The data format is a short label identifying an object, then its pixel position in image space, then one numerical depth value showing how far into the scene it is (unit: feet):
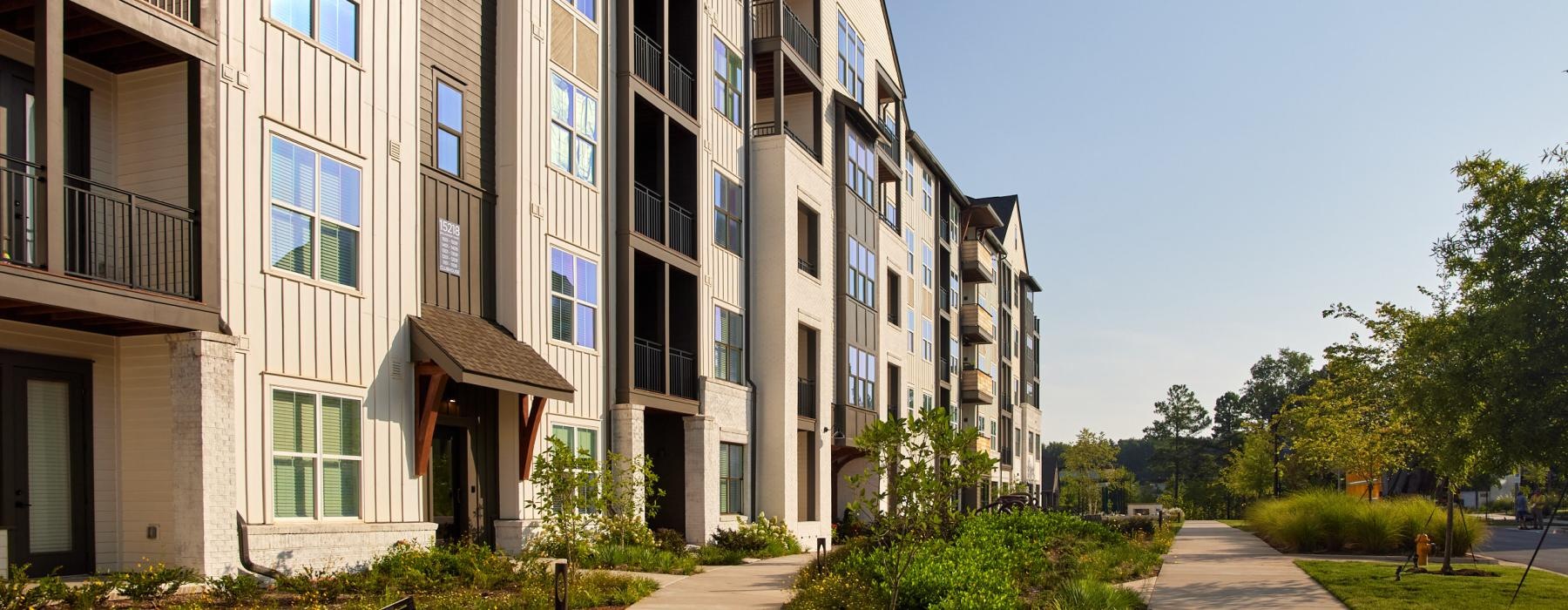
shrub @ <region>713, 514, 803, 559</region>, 85.15
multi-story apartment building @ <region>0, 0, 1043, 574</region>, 45.06
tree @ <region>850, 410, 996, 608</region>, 41.83
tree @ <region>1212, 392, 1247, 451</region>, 433.07
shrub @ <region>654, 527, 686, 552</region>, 76.89
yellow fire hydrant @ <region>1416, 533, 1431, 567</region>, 72.28
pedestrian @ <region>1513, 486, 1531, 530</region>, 182.74
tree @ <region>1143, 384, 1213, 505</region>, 439.22
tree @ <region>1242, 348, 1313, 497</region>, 429.79
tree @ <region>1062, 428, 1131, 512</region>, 283.79
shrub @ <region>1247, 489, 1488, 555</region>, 91.91
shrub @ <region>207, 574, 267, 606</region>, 43.57
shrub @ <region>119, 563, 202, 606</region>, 41.45
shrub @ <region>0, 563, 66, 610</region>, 36.32
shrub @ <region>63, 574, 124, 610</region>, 38.78
